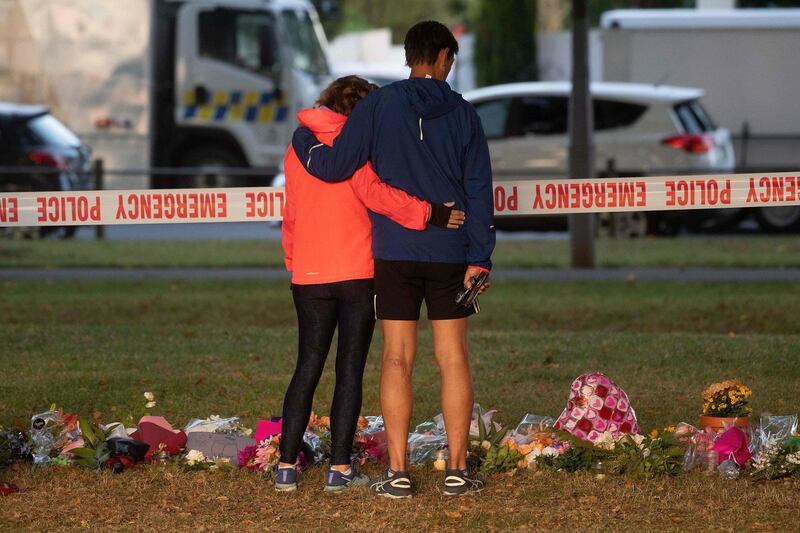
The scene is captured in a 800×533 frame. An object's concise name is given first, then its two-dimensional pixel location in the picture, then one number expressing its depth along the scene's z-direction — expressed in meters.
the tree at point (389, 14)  137.50
